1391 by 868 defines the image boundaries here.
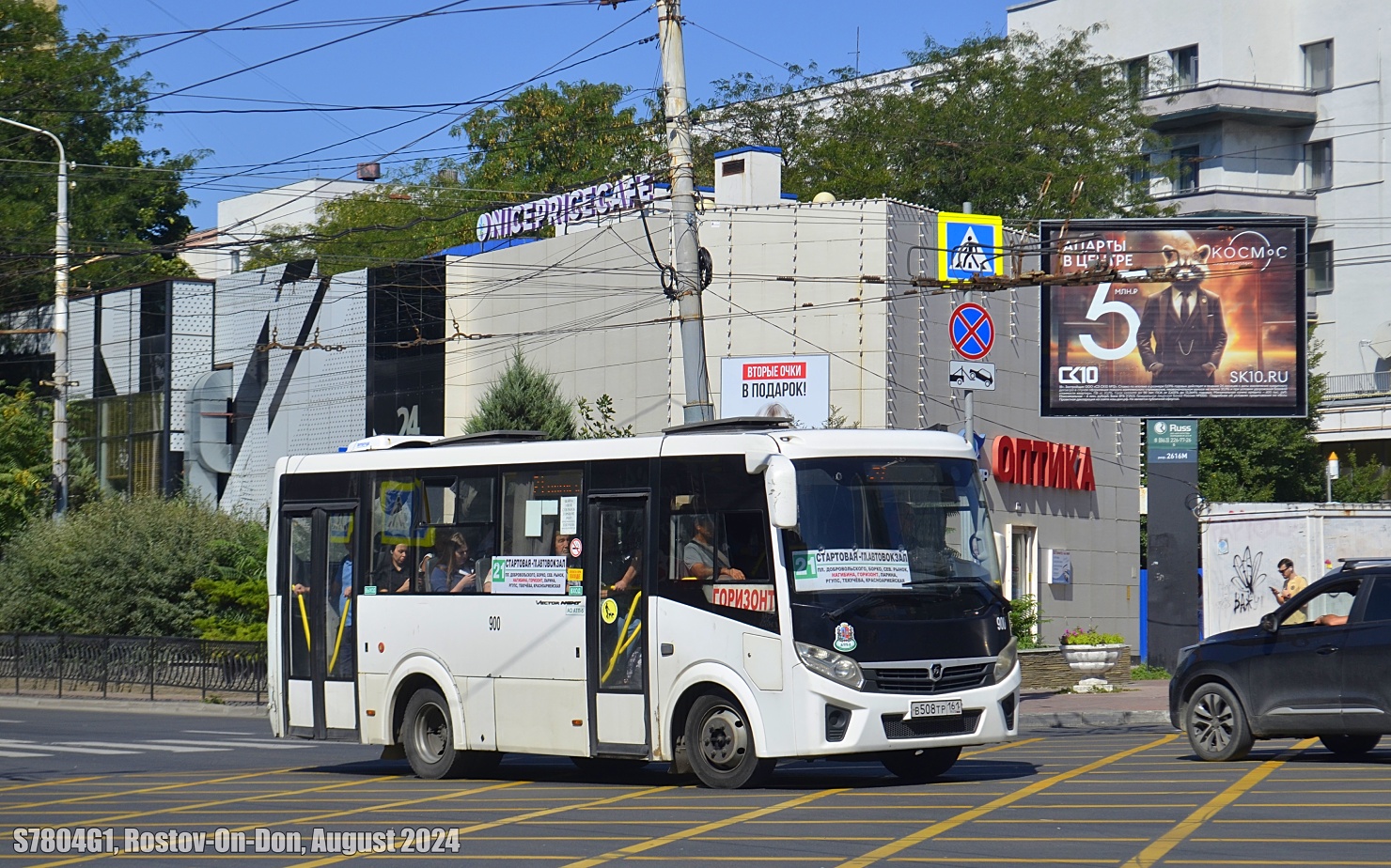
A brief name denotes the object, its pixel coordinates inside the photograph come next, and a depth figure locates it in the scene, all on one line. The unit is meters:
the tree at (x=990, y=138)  54.03
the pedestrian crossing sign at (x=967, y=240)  35.34
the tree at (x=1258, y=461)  57.94
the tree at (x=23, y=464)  41.78
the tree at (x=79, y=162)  59.22
